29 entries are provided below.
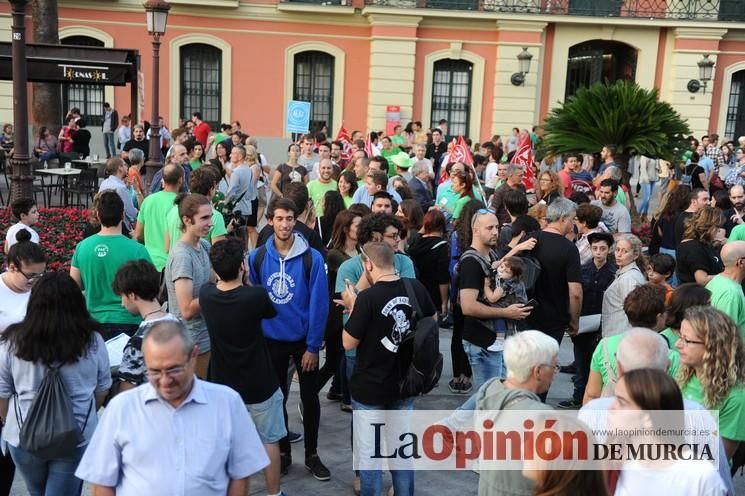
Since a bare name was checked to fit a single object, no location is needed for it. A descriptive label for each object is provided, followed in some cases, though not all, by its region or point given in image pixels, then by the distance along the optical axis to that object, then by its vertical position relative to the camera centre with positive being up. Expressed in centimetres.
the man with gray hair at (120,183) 871 -66
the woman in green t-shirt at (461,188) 844 -52
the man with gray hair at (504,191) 847 -55
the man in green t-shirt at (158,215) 679 -79
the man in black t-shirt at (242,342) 446 -124
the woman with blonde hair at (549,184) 852 -44
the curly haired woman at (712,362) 384 -105
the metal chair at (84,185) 1422 -115
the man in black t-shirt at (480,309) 546 -118
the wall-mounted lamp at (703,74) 2330 +238
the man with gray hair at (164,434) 298 -120
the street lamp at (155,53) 1326 +133
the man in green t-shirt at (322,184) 930 -60
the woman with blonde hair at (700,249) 646 -83
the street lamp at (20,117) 899 +5
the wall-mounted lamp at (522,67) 2291 +231
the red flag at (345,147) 1413 -21
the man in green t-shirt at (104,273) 525 -102
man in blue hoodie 523 -115
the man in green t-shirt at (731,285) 504 -88
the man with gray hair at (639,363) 332 -95
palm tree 1141 +38
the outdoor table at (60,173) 1437 -94
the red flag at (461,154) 1175 -19
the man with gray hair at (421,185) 1042 -63
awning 1272 +99
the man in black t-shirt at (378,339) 455 -120
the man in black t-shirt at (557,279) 595 -104
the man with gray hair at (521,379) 329 -104
